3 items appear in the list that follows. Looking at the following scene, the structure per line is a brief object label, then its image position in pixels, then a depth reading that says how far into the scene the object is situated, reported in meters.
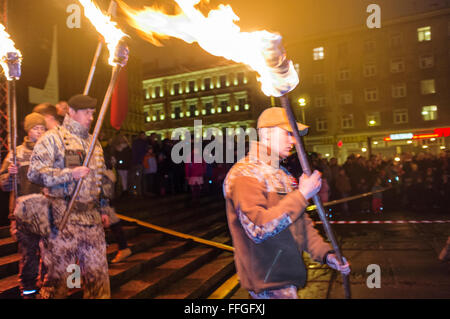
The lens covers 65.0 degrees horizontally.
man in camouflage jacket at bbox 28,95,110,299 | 3.03
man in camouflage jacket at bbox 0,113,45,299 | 3.97
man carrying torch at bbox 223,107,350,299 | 2.14
